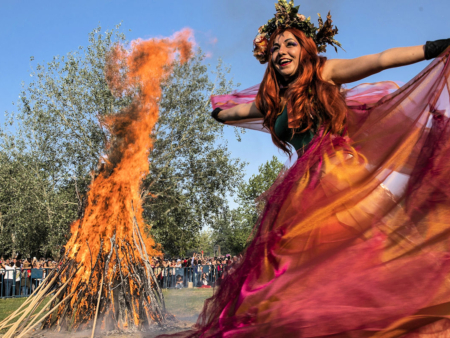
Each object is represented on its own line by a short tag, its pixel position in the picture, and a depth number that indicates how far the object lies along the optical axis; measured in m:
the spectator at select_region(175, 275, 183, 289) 16.87
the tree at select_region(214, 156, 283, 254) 39.75
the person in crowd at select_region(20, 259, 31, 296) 14.00
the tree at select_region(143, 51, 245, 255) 21.08
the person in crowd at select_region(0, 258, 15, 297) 13.31
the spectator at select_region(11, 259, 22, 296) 13.68
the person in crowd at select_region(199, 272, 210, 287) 17.70
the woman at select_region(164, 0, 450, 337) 1.87
